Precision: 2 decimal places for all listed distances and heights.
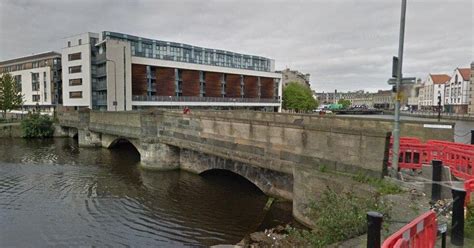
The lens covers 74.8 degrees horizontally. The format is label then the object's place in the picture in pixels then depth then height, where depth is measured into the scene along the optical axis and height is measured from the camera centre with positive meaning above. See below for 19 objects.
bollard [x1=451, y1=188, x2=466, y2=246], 4.78 -1.71
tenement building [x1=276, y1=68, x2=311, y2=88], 126.94 +12.32
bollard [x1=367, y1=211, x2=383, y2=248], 3.56 -1.41
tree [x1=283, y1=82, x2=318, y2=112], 86.00 +1.78
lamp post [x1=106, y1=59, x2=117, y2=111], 50.78 +3.66
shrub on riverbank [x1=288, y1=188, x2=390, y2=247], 5.91 -2.23
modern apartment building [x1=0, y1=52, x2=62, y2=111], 67.50 +4.81
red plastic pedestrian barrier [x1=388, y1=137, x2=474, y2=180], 8.77 -1.48
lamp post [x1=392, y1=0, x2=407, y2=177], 8.20 +0.48
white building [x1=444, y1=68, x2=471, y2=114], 93.31 +5.02
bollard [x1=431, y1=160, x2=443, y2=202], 7.21 -1.80
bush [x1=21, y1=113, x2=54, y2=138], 40.62 -3.30
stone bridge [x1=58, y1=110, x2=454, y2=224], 10.12 -1.81
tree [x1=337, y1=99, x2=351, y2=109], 154.38 +1.98
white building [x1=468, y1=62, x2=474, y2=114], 86.31 +3.43
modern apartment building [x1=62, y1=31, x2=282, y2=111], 51.47 +5.13
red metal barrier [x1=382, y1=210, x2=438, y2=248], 3.14 -1.46
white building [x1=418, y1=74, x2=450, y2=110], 114.75 +6.79
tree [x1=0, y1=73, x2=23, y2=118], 52.06 +1.15
